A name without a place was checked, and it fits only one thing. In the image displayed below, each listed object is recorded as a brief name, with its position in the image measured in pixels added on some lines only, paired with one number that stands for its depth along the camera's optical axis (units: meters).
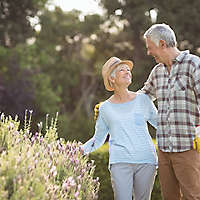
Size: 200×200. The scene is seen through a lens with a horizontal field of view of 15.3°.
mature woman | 6.23
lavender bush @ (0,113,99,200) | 4.53
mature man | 5.94
